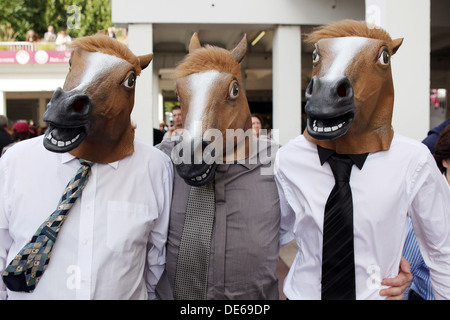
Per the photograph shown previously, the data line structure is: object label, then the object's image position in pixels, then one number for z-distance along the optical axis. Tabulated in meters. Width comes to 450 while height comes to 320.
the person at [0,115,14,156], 6.51
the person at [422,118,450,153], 3.70
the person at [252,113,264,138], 5.65
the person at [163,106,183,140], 5.97
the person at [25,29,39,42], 21.36
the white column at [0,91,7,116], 18.34
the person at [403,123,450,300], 2.24
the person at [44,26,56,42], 20.48
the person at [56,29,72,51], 18.52
